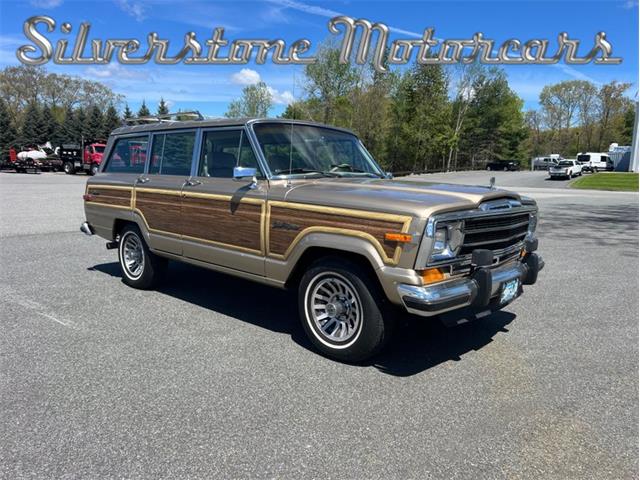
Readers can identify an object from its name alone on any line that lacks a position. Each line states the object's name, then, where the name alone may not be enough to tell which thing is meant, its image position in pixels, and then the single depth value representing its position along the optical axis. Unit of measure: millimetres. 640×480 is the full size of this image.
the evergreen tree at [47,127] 56062
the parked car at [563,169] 43969
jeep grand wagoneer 3635
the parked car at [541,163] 74812
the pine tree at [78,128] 57466
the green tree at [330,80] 31344
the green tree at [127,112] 60906
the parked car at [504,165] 68312
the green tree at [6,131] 52962
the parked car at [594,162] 60594
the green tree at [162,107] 59288
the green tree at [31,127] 55219
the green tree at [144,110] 59288
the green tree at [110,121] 58681
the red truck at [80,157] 36688
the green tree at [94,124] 57719
